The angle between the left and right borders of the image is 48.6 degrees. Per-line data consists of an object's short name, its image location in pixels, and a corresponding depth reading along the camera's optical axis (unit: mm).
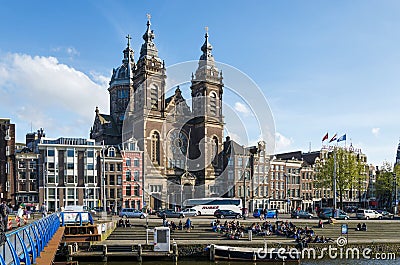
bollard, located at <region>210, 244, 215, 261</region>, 41600
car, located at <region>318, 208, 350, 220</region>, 66169
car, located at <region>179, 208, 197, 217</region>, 70806
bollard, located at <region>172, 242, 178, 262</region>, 41656
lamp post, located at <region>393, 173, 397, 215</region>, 88281
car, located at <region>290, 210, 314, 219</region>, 67250
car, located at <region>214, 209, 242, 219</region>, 69125
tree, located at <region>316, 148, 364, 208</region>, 84500
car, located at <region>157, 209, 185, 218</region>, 68000
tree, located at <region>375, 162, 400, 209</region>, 98412
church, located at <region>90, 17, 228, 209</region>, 92500
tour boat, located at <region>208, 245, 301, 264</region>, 41031
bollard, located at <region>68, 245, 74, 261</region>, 40969
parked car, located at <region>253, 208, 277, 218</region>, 70188
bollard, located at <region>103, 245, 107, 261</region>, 41031
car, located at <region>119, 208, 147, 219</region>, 67388
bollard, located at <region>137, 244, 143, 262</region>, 41019
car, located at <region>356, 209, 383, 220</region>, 70188
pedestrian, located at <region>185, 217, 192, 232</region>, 52575
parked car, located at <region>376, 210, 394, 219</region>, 74431
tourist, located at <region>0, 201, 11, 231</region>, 29928
